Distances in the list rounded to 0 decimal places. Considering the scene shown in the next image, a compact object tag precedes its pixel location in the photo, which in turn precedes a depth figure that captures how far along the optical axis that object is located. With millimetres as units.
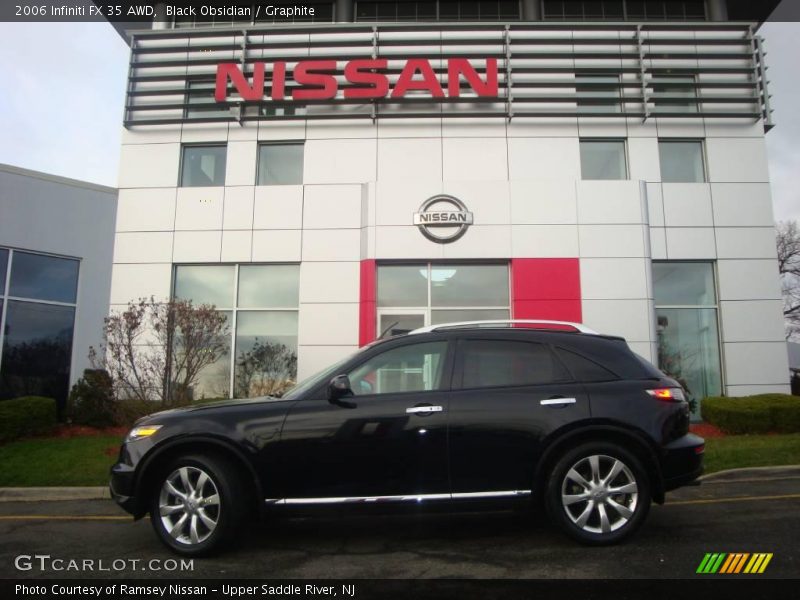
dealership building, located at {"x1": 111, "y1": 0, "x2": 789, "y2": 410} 12492
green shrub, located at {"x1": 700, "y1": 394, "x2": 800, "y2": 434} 10359
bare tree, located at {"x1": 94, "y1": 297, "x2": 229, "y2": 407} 10656
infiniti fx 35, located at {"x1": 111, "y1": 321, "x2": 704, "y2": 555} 4367
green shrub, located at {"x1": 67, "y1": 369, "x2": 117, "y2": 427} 11039
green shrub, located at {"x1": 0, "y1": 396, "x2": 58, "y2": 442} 10203
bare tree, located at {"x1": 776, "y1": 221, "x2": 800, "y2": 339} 32125
